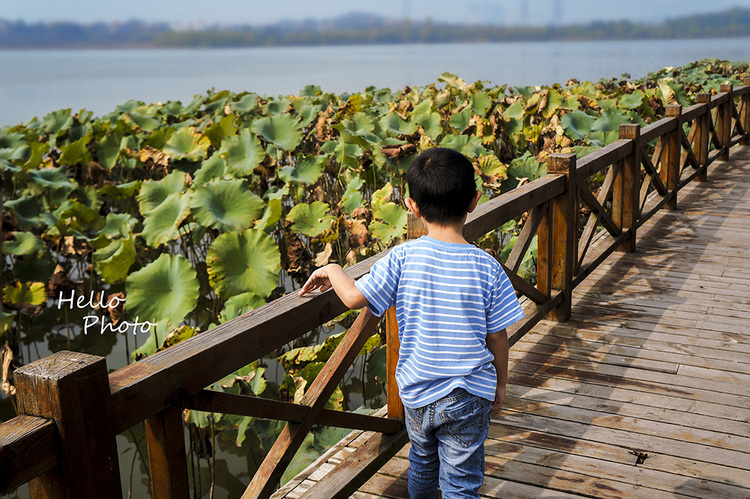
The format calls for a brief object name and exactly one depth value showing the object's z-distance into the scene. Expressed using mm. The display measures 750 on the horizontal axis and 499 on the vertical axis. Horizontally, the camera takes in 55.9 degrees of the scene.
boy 1423
